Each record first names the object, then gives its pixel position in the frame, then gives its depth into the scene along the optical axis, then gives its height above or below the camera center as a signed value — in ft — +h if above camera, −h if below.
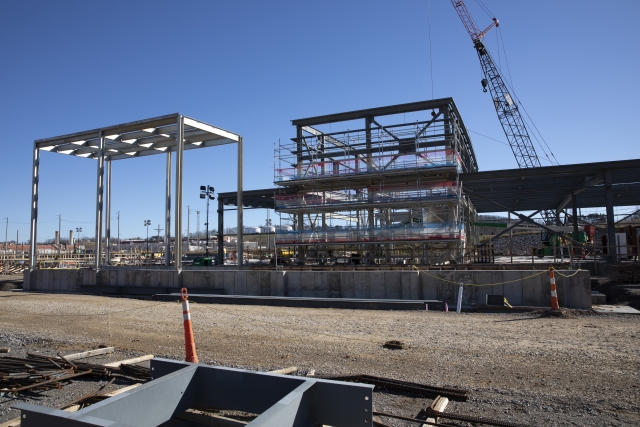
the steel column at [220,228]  132.21 +5.05
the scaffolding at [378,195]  96.78 +10.56
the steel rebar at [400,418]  14.94 -5.93
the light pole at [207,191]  160.97 +19.03
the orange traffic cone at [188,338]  22.58 -4.56
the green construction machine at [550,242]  121.19 -1.02
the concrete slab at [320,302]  48.55 -6.64
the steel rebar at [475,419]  14.75 -5.84
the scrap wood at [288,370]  20.54 -5.76
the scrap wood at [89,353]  25.09 -5.99
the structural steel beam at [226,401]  10.48 -4.06
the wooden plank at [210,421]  13.57 -5.16
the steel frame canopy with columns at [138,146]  85.56 +22.54
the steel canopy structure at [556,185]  91.09 +12.65
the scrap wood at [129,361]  22.96 -5.85
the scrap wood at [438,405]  15.74 -5.91
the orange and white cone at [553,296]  41.34 -5.15
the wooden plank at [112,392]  17.59 -5.71
